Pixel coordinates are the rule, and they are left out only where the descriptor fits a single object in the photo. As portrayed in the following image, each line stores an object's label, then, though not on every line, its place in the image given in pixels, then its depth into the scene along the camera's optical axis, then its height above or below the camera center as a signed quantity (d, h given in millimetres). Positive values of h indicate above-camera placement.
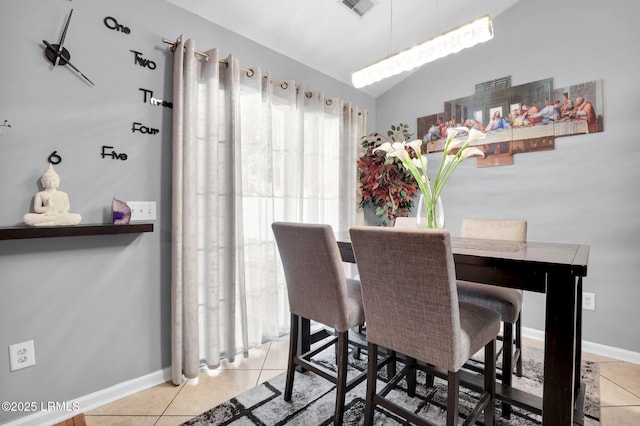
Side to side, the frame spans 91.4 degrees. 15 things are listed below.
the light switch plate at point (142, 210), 1828 +1
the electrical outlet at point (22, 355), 1475 -696
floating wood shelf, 1342 -96
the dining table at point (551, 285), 1107 -288
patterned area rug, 1601 -1079
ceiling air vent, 2387 +1591
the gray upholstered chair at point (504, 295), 1625 -487
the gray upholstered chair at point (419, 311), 1127 -412
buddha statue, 1462 +21
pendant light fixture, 1626 +911
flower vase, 1759 -30
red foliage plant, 3105 +260
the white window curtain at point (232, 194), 1935 +116
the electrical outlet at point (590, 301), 2398 -706
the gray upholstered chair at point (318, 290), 1503 -413
